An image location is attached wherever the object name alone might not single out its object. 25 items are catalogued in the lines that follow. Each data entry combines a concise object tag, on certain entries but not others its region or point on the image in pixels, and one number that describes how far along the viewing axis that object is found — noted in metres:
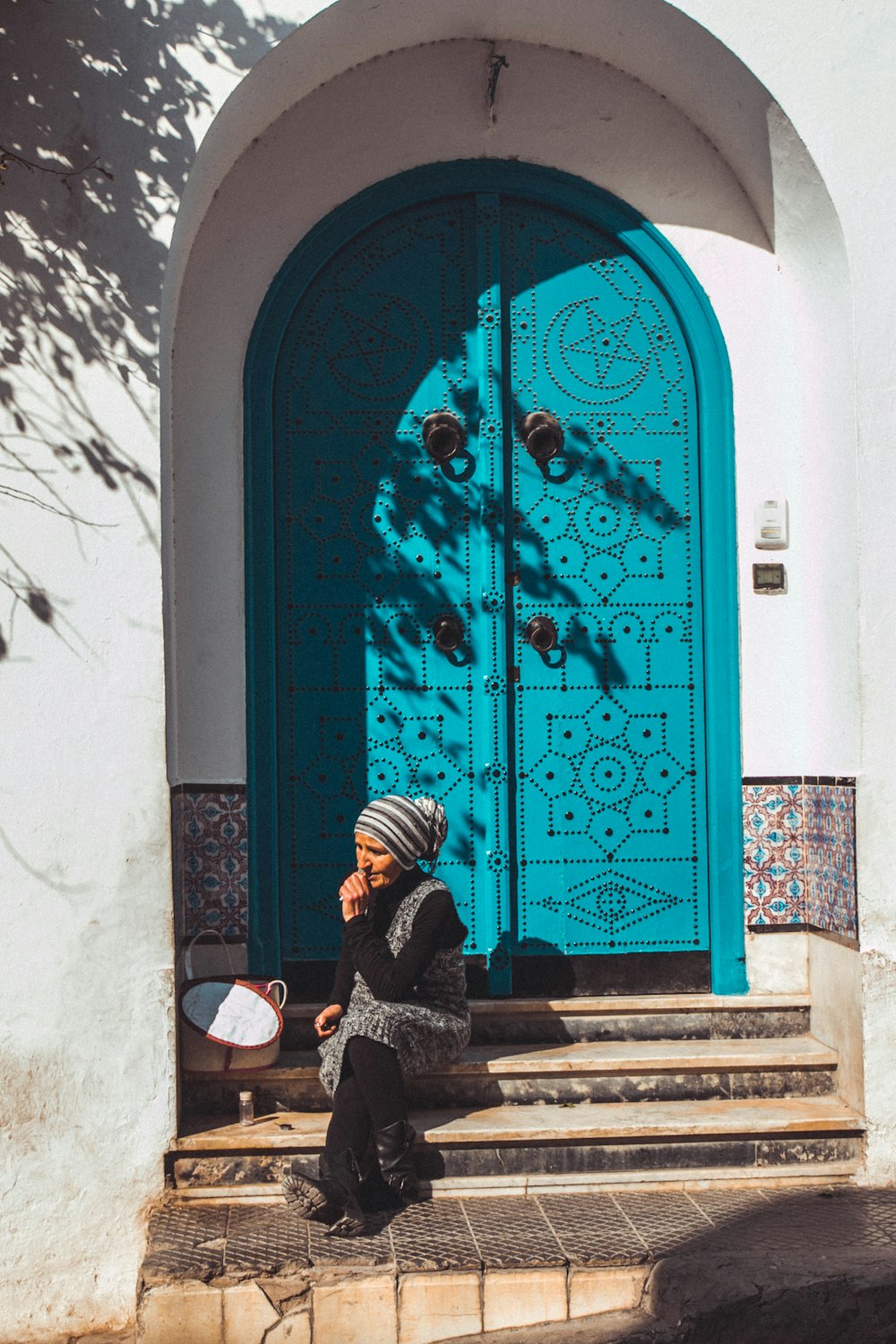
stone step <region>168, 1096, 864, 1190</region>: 4.21
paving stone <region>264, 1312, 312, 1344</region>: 3.65
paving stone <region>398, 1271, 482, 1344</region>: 3.67
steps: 4.23
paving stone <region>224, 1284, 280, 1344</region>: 3.65
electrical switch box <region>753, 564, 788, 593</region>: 5.00
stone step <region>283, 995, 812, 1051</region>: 4.82
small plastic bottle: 4.33
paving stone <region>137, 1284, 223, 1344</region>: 3.64
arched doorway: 5.00
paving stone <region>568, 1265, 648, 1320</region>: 3.72
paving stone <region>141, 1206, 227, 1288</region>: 3.69
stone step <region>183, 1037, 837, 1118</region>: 4.47
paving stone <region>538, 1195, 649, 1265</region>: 3.75
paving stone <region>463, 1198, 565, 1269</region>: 3.74
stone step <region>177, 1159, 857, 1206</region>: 4.19
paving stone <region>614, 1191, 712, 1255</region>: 3.86
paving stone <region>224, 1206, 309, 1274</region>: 3.71
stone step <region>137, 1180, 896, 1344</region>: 3.64
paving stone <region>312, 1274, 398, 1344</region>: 3.66
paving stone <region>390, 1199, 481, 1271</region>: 3.71
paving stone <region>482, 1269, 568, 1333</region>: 3.70
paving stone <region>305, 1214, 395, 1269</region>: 3.72
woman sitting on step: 4.00
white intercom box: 4.97
